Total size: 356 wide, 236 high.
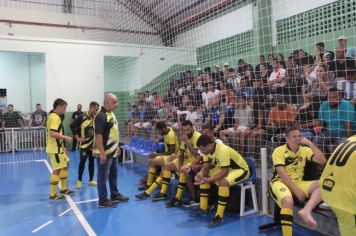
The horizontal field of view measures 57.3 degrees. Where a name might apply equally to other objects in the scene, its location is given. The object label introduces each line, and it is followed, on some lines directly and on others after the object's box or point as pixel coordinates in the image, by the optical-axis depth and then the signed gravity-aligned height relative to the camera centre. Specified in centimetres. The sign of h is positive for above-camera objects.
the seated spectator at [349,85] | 434 +43
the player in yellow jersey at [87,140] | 582 -21
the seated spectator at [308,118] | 443 +0
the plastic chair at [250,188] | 414 -87
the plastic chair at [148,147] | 664 -46
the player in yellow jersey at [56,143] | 489 -20
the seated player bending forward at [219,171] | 395 -62
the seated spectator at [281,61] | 584 +108
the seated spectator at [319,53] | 504 +102
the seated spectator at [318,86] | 464 +47
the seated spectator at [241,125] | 538 -6
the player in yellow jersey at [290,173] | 313 -57
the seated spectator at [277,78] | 543 +71
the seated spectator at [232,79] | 645 +87
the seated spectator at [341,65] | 449 +73
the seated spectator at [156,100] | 897 +72
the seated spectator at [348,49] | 484 +103
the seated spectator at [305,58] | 539 +102
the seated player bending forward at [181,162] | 471 -58
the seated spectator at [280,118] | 495 +3
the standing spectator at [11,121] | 1098 +38
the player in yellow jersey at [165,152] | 538 -47
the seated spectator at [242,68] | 630 +106
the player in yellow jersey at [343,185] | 146 -32
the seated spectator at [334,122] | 401 -6
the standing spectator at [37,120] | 1136 +39
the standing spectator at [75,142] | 1099 -44
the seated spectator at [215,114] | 615 +17
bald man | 435 -20
